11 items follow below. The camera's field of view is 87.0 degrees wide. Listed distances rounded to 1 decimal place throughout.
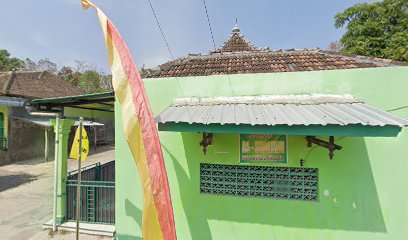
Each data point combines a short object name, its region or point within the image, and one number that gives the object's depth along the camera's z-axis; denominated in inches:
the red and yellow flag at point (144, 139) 103.0
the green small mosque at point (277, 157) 153.0
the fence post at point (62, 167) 231.1
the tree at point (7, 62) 1161.5
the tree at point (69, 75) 1275.8
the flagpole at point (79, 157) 171.3
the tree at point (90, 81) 1162.6
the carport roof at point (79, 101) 225.5
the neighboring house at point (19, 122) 543.8
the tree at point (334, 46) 1036.7
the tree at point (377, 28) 681.6
